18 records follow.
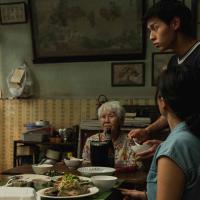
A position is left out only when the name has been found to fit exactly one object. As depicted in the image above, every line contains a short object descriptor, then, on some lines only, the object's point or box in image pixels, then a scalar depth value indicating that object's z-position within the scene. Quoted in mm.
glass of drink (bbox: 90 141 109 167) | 2305
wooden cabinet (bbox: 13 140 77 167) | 4543
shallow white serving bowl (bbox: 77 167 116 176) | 2158
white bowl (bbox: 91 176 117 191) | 1878
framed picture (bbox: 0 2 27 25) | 4980
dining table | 1850
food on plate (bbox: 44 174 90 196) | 1747
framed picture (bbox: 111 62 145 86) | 4578
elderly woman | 3066
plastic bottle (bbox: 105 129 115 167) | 2354
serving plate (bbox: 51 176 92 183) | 2032
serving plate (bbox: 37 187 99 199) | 1687
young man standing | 2270
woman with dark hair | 1269
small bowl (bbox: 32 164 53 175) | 2307
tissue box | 1390
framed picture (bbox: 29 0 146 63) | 4527
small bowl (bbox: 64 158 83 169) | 2451
